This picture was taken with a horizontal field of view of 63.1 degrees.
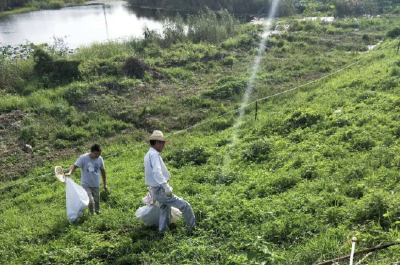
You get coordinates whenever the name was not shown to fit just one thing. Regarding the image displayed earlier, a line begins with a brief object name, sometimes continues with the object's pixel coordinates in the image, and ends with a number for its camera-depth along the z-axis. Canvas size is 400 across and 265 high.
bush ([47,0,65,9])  41.41
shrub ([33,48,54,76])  15.48
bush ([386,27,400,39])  19.79
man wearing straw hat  4.80
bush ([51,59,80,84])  15.46
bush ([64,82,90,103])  13.45
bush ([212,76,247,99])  13.48
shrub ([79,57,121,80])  15.62
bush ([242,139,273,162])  7.68
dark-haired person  6.04
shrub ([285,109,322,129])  8.80
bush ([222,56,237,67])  17.67
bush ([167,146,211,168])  8.43
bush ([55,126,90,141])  10.90
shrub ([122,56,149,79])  15.82
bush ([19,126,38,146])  10.51
